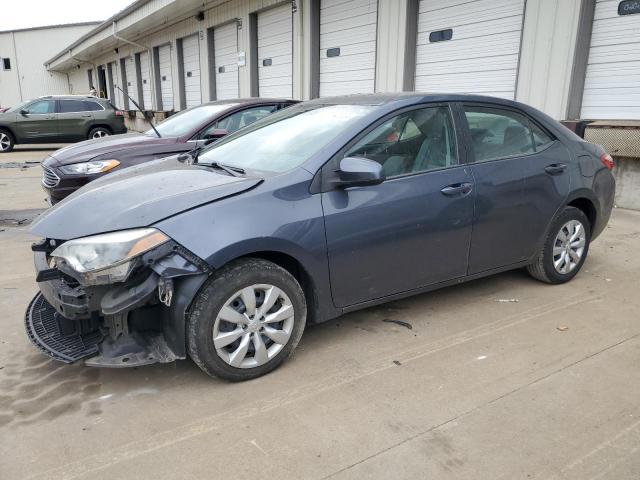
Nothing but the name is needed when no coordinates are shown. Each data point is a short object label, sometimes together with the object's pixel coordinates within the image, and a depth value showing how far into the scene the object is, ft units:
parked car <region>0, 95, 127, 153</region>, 53.21
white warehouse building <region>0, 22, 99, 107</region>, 130.31
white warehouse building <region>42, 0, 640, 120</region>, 23.80
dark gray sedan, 8.61
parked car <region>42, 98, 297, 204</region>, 18.89
